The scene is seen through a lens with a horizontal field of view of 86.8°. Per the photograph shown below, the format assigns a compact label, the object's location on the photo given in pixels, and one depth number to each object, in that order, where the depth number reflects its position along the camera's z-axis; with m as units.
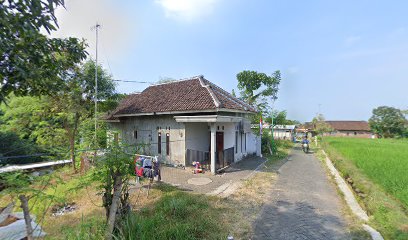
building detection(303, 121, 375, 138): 66.18
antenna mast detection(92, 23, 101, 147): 14.19
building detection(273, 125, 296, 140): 44.19
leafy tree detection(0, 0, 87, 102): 3.41
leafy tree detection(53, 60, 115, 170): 13.16
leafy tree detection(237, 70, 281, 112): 28.38
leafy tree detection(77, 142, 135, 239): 4.14
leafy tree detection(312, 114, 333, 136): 41.25
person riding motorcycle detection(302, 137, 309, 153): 22.37
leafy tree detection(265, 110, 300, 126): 32.93
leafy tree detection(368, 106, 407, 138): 54.53
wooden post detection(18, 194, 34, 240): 3.03
